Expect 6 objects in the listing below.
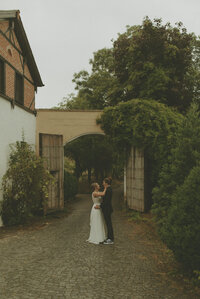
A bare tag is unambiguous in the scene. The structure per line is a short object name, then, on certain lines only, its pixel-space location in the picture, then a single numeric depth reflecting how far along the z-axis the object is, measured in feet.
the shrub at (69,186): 70.64
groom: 29.48
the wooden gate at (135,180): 47.88
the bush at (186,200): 17.54
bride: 29.12
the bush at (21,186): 37.34
